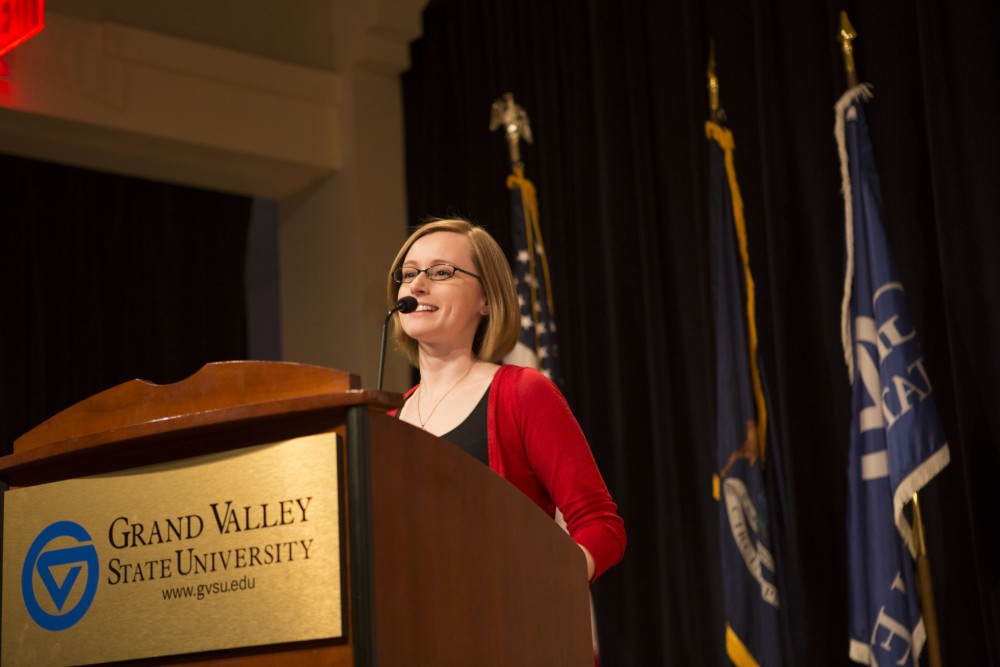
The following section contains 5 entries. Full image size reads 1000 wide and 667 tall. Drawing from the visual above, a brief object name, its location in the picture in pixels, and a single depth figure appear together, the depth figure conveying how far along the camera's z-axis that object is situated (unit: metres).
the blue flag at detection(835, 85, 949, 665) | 3.31
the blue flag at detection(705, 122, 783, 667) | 3.79
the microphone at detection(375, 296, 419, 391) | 1.95
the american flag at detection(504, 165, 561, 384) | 4.80
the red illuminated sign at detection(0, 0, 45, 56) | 4.26
